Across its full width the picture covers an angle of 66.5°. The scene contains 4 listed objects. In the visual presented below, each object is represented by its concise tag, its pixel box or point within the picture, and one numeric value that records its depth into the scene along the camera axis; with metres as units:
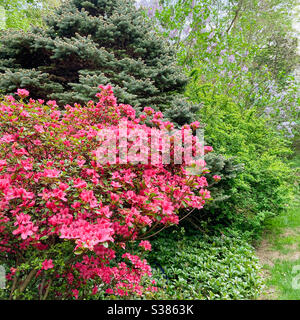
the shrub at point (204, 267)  2.41
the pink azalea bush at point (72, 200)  1.36
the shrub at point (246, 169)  3.37
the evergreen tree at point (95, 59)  3.49
